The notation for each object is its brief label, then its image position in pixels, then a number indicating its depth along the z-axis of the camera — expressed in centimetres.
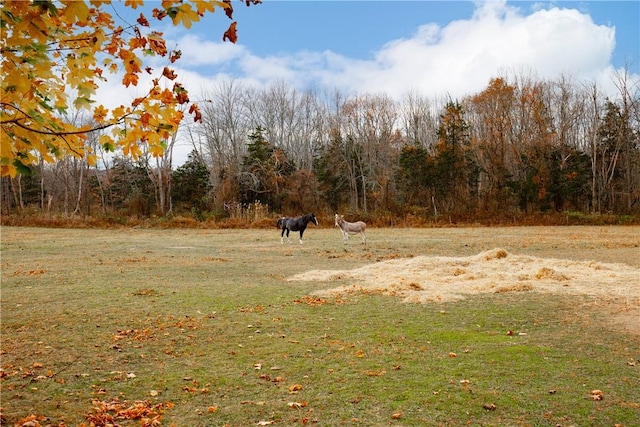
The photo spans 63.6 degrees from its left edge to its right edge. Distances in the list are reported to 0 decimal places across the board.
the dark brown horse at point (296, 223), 2114
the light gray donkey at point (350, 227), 2080
